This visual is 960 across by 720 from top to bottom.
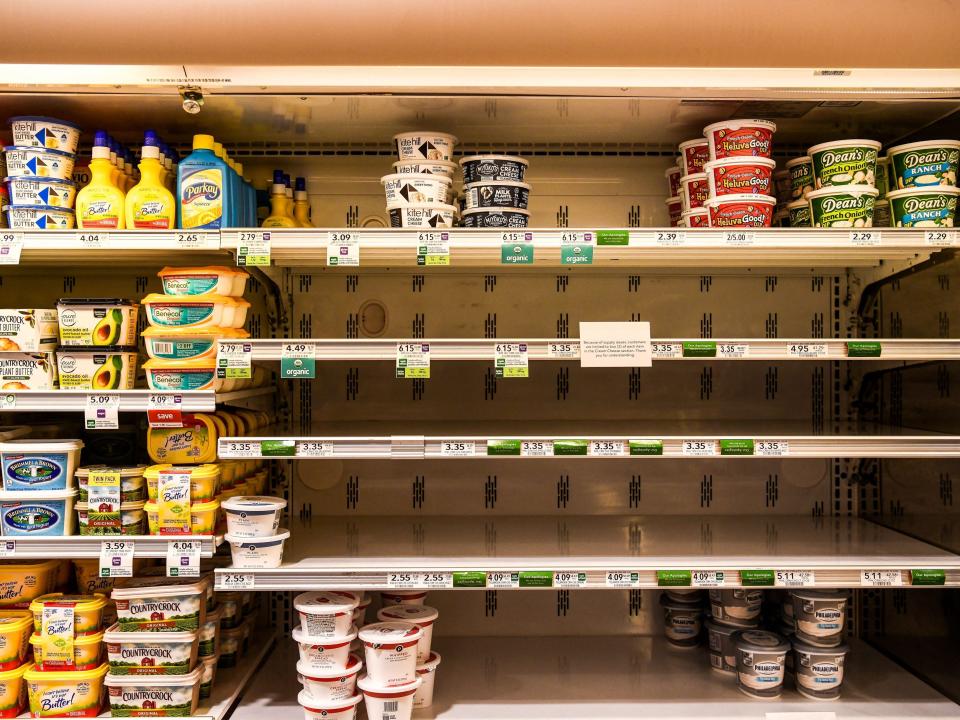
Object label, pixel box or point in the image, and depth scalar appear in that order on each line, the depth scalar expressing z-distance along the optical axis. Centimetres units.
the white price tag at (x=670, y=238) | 184
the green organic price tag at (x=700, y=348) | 184
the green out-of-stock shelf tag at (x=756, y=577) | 182
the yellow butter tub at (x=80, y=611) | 183
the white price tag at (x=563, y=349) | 184
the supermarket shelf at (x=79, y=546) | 181
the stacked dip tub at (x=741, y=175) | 190
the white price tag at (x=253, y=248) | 184
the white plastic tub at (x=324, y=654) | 179
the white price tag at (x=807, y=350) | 184
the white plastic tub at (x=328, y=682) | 177
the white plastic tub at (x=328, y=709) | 176
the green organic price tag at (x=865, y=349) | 183
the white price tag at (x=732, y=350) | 184
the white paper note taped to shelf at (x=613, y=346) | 183
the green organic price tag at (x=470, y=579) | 181
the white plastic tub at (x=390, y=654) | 176
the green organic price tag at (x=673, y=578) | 181
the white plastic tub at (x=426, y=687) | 187
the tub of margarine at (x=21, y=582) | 194
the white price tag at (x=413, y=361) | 183
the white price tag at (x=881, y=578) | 182
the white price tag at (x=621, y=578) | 183
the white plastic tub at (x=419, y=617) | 188
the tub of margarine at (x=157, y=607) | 183
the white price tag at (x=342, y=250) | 183
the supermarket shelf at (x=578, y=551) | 182
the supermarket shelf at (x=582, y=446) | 181
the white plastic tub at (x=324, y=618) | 179
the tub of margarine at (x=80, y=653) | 183
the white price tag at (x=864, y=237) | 183
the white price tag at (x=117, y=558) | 180
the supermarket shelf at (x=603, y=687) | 188
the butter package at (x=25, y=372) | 191
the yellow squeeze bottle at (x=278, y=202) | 221
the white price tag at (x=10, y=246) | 183
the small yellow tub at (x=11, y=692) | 182
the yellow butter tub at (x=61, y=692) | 181
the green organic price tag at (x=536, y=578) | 181
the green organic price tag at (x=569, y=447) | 182
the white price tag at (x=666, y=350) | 185
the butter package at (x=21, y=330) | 191
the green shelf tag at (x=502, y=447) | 182
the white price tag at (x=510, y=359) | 183
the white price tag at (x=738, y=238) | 184
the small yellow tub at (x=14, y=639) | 184
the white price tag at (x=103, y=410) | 183
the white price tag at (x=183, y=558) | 180
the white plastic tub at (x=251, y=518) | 181
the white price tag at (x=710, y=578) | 182
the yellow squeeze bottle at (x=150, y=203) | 189
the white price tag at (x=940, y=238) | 183
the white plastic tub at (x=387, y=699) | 175
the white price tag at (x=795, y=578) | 182
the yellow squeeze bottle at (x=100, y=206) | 191
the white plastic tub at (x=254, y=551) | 181
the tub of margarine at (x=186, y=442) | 190
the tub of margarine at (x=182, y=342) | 185
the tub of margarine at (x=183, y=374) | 185
